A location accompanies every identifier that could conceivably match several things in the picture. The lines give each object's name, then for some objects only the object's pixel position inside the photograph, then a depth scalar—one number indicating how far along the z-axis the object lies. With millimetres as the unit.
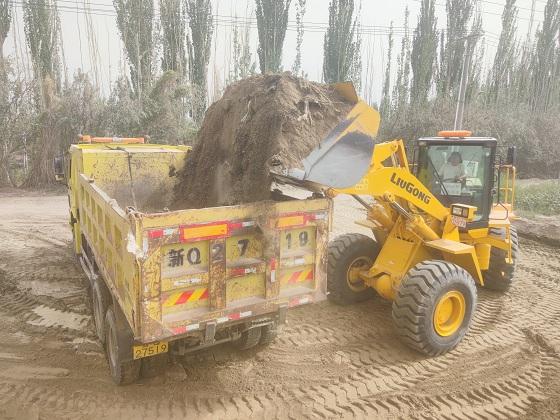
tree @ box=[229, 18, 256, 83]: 19266
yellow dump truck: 2877
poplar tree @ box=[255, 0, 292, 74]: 21672
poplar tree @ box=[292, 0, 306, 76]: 23047
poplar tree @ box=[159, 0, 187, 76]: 19484
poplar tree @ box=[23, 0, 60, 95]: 18109
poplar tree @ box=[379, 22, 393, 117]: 24016
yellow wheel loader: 3568
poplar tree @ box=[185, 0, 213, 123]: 20000
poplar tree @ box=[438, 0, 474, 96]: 22297
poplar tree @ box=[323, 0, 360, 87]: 22484
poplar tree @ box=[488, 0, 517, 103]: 23344
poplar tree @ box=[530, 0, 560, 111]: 23562
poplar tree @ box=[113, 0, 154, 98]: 18047
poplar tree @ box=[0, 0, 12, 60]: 17359
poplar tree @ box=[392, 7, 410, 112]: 23188
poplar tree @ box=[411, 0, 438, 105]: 22578
